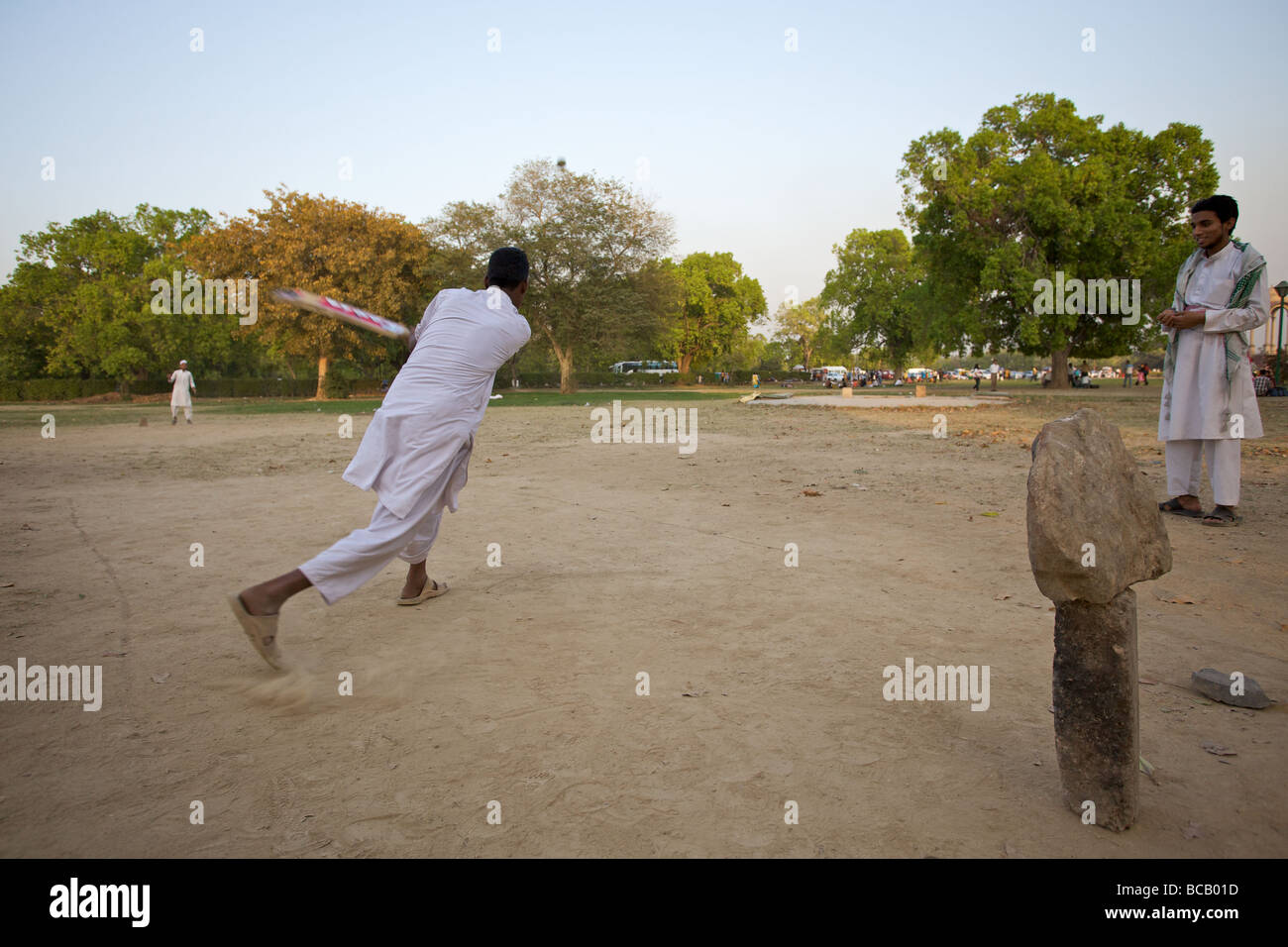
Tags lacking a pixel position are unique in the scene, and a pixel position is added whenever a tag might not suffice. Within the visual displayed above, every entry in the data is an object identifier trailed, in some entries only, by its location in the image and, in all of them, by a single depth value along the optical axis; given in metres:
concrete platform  29.44
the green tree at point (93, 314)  47.34
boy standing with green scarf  6.31
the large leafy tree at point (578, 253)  41.84
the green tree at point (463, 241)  42.16
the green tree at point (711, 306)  75.00
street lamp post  29.60
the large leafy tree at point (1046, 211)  34.78
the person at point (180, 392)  23.59
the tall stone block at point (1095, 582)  2.24
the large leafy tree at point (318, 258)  39.38
